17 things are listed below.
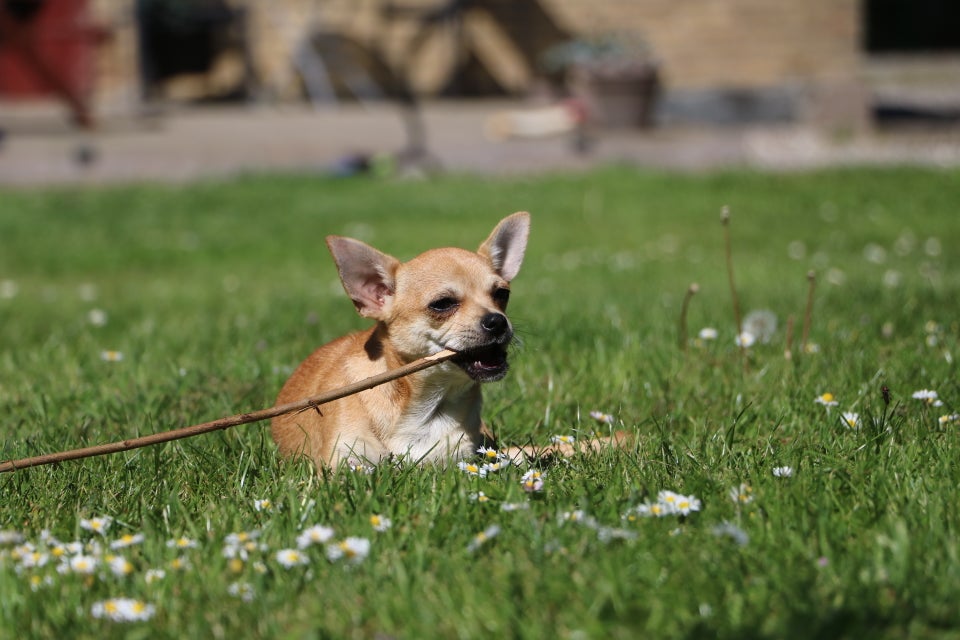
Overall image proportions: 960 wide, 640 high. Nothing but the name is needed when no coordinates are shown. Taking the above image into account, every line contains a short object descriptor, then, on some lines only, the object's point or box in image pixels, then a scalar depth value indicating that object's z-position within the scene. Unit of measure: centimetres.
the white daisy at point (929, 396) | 709
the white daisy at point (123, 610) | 467
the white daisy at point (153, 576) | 499
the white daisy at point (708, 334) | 895
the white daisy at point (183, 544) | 527
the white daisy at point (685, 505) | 540
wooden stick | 600
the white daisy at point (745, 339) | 878
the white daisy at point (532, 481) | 580
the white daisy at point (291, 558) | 502
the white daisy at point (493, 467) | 616
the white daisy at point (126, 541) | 527
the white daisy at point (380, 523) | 542
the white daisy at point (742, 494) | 559
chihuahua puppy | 661
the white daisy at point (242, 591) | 484
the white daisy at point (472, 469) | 612
